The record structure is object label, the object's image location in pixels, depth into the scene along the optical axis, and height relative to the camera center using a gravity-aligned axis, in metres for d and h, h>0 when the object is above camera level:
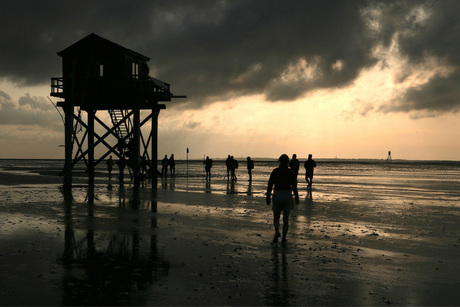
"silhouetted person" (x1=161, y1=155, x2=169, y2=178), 37.59 +0.07
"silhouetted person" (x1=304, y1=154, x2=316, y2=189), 25.41 -0.28
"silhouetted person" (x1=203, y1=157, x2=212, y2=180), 35.88 -0.09
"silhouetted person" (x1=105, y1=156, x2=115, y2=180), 35.72 -0.01
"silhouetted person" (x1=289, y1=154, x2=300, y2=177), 22.80 -0.05
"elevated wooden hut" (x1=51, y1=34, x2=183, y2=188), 26.73 +4.71
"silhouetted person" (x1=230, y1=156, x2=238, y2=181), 33.28 -0.15
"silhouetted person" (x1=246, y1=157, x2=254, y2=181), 32.62 -0.08
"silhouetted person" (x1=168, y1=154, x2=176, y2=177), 39.06 +0.08
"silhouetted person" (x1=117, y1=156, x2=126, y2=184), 29.70 -0.15
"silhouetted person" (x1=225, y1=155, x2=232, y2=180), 33.60 +0.07
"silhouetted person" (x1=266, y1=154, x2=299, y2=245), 9.75 -0.54
